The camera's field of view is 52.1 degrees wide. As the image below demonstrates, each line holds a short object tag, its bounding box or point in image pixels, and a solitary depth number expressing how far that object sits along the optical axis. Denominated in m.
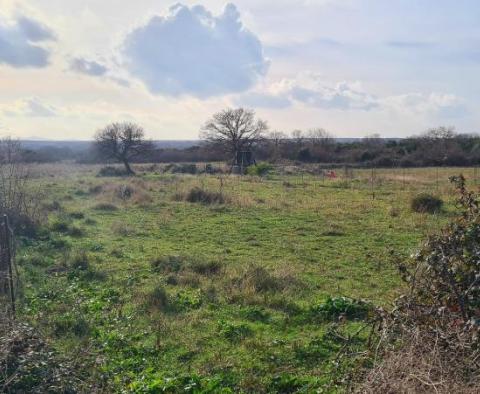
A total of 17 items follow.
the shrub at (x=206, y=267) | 9.66
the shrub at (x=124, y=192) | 22.34
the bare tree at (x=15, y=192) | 12.40
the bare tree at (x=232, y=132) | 58.56
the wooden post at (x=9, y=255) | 6.66
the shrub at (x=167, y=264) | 9.92
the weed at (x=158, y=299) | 7.66
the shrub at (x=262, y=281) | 8.47
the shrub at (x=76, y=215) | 17.31
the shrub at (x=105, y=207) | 19.53
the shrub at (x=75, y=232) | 14.05
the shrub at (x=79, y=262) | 10.12
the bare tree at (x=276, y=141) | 65.40
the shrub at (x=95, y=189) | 25.52
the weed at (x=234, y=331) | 6.52
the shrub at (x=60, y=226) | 14.53
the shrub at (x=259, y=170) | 38.53
